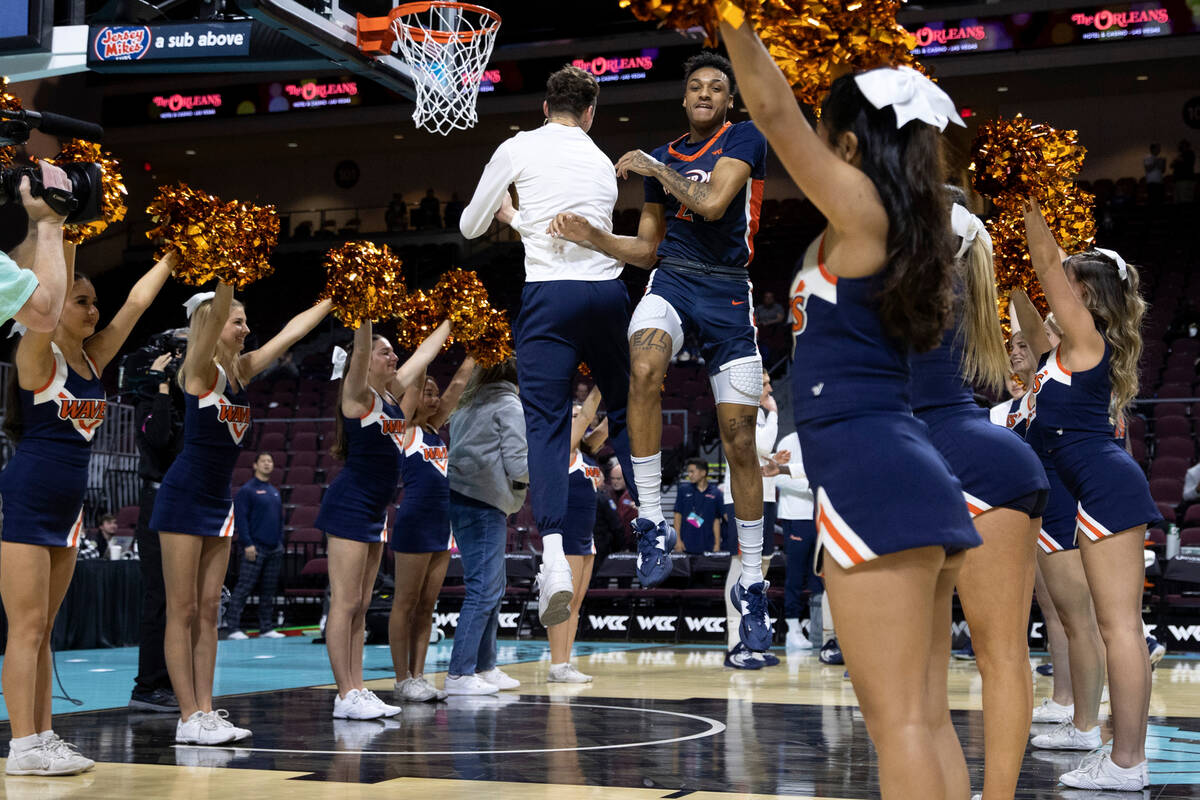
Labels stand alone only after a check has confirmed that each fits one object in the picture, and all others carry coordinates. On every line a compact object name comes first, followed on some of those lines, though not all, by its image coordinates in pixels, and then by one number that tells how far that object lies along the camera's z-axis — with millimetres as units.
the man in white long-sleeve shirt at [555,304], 4461
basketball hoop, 7387
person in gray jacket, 7719
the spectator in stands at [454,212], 23328
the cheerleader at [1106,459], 4641
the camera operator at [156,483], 7238
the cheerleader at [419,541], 7383
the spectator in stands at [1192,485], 11703
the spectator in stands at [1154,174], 19797
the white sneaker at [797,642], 11562
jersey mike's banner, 9031
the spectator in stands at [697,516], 12977
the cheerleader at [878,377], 2520
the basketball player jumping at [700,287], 4199
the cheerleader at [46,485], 5070
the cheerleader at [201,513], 5918
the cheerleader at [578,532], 8531
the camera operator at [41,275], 3674
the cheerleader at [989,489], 3602
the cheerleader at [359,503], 6684
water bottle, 11258
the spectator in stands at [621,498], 13603
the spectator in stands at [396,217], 24547
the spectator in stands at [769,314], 17969
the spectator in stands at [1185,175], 20109
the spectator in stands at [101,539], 12505
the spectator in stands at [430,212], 24094
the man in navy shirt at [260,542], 13242
